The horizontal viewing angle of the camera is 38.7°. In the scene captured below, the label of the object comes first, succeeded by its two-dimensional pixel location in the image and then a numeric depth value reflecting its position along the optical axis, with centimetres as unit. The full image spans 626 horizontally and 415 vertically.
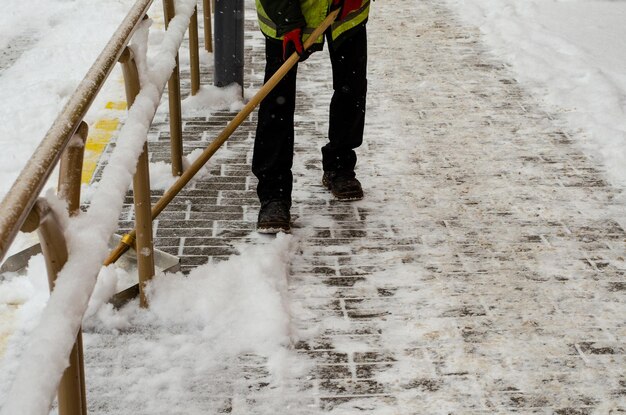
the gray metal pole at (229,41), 568
